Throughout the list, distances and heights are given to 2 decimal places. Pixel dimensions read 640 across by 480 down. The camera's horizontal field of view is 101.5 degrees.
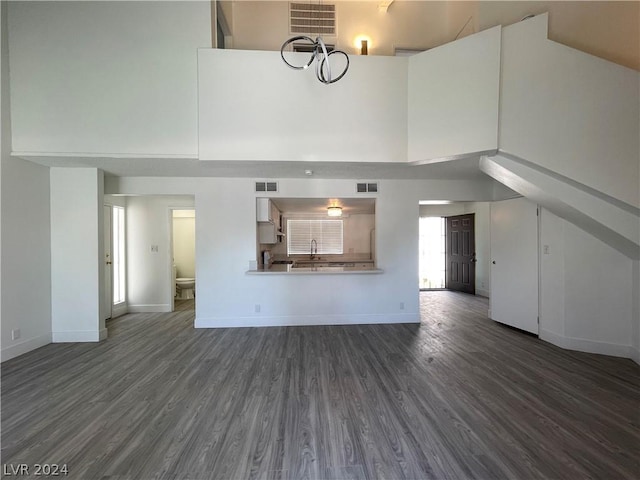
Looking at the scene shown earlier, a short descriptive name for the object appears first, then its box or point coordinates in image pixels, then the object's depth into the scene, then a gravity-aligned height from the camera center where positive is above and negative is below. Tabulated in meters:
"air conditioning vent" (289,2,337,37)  4.58 +3.90
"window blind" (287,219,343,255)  7.80 +0.10
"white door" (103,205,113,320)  4.83 -0.48
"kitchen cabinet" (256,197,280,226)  4.48 +0.53
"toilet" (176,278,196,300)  6.47 -1.20
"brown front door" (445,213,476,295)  7.00 -0.43
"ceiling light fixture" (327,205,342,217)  5.77 +0.65
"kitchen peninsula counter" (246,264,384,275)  4.35 -0.54
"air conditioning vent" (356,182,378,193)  4.50 +0.90
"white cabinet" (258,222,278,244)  5.04 +0.15
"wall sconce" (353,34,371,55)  4.77 +3.59
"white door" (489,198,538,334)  3.93 -0.42
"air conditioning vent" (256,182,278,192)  4.42 +0.89
